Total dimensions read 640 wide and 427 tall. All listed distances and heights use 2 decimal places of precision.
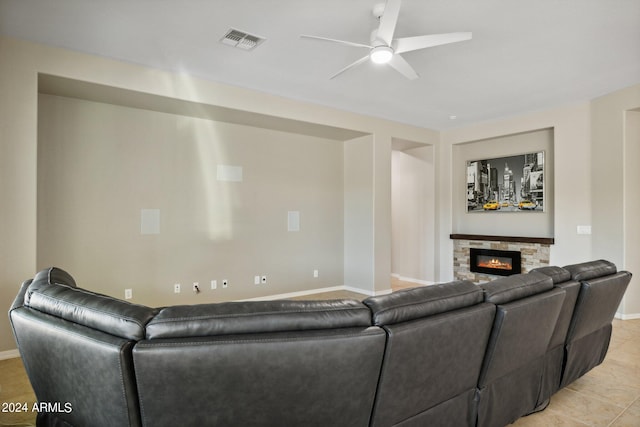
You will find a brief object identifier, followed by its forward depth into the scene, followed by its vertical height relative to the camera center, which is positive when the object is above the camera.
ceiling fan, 2.67 +1.35
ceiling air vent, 3.38 +1.64
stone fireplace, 5.81 -0.71
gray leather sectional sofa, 1.30 -0.56
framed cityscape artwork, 5.95 +0.49
